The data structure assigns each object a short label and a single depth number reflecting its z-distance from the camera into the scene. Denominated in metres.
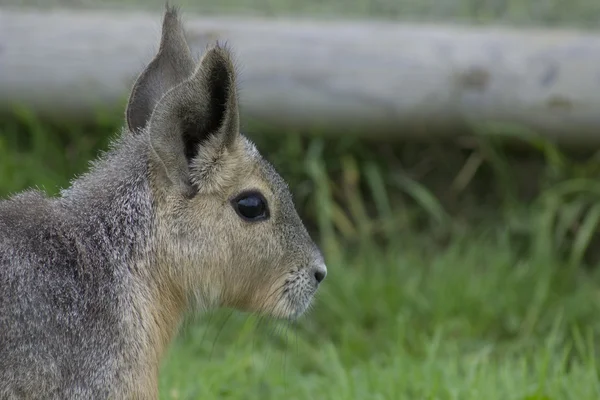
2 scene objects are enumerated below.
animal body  6.27
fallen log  11.56
